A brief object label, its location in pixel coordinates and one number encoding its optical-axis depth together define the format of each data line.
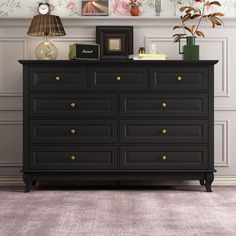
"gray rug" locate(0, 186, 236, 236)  3.32
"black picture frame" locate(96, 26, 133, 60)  5.21
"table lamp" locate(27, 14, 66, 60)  4.97
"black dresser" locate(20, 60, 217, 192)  4.77
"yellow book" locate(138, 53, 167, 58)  4.87
